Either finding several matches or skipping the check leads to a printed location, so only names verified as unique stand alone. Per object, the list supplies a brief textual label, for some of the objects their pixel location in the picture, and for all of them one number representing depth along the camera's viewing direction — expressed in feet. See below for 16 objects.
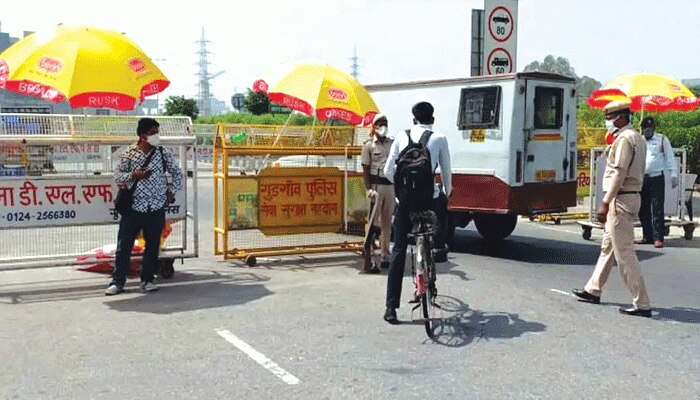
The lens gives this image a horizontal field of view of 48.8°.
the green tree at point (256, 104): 158.40
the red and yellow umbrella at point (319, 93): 30.42
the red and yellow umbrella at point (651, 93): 45.91
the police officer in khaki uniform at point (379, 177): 29.63
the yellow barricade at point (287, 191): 31.37
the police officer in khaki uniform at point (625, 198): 23.17
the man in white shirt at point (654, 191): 37.65
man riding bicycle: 21.43
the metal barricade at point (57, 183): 26.08
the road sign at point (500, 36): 46.47
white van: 34.83
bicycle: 20.77
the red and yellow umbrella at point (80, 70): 24.68
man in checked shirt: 25.05
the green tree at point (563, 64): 242.62
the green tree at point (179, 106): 165.07
